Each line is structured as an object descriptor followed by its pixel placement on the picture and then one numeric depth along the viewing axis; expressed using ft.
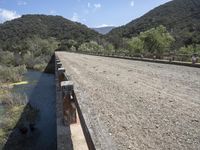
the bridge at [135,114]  8.46
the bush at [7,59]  142.92
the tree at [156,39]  92.27
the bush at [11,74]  87.29
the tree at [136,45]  96.24
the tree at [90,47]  162.87
